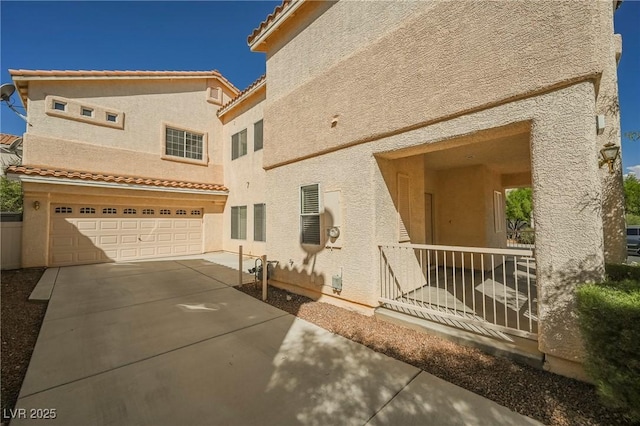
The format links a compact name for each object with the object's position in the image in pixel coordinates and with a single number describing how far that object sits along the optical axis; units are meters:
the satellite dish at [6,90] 9.06
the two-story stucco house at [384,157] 3.03
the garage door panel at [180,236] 12.82
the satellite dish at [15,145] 11.59
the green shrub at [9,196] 15.68
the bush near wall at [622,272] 3.31
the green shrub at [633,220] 22.18
